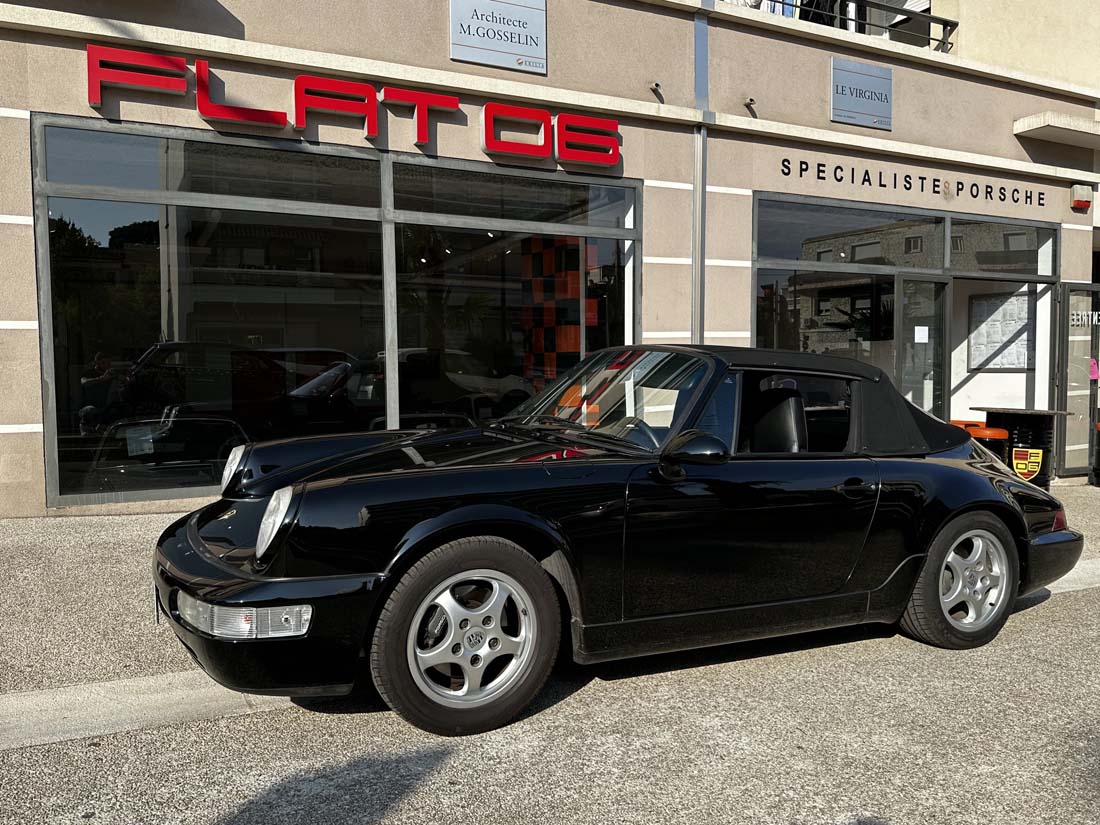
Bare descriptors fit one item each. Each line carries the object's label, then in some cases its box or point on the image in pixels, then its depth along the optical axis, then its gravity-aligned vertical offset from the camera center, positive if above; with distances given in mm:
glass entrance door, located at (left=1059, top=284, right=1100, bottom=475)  10938 -167
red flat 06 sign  6660 +2113
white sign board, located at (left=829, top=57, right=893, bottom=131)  10000 +3012
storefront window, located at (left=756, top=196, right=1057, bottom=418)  9727 +900
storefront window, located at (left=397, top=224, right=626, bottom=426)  7988 +435
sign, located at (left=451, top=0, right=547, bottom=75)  7934 +2955
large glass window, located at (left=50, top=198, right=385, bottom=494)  6773 +181
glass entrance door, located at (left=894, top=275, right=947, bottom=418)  10422 +199
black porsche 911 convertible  3035 -704
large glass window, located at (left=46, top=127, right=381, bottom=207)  6656 +1501
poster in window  11562 +351
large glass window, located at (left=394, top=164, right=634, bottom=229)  7871 +1507
